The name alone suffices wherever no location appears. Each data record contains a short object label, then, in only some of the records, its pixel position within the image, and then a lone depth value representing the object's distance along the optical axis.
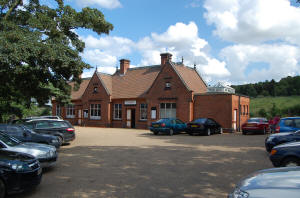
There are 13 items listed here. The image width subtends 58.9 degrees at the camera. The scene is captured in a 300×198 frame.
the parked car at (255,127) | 21.97
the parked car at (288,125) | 13.53
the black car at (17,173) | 5.33
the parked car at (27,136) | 10.95
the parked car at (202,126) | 21.06
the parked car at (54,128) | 14.34
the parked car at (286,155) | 7.19
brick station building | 26.06
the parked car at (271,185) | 3.11
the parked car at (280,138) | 10.04
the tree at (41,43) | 10.37
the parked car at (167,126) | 21.62
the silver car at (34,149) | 7.60
